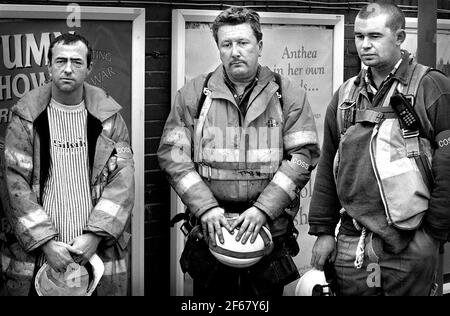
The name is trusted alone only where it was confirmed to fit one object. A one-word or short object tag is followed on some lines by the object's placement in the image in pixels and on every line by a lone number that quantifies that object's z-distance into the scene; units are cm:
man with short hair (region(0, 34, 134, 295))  414
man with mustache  436
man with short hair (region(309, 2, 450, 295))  398
